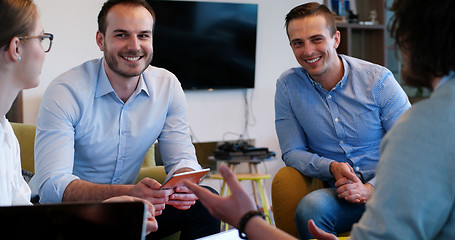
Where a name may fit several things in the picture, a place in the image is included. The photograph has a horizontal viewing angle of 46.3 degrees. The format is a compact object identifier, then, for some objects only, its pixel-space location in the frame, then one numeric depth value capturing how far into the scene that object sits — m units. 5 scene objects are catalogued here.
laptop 0.97
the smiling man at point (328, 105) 2.53
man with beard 2.11
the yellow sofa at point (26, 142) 2.69
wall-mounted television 4.41
